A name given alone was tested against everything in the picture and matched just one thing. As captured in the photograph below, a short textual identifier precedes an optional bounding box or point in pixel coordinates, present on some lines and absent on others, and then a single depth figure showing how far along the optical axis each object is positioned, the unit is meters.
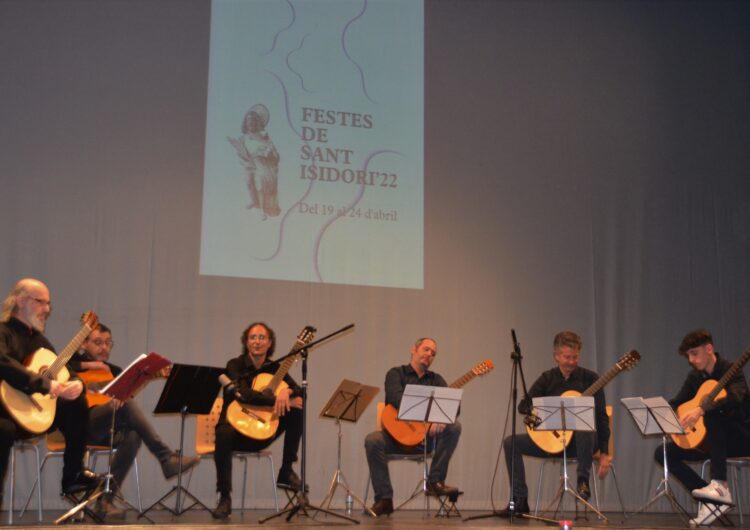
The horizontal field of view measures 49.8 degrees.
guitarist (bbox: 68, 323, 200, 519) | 5.19
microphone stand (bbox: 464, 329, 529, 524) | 4.95
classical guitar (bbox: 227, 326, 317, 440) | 5.40
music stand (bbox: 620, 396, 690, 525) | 5.26
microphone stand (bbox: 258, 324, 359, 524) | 4.48
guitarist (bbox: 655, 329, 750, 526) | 5.13
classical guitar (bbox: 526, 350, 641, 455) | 5.70
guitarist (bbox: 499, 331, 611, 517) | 5.64
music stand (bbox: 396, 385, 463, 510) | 5.34
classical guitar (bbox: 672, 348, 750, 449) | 5.32
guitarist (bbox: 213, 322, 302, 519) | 5.27
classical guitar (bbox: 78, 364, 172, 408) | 5.14
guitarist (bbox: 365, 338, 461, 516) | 5.63
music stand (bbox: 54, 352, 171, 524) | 4.19
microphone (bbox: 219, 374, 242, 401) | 4.81
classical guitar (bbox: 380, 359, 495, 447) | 5.86
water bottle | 5.85
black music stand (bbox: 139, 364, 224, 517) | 4.68
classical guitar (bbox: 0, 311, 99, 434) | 4.16
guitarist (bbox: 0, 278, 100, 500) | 4.42
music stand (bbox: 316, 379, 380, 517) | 5.37
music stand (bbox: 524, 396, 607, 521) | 5.20
